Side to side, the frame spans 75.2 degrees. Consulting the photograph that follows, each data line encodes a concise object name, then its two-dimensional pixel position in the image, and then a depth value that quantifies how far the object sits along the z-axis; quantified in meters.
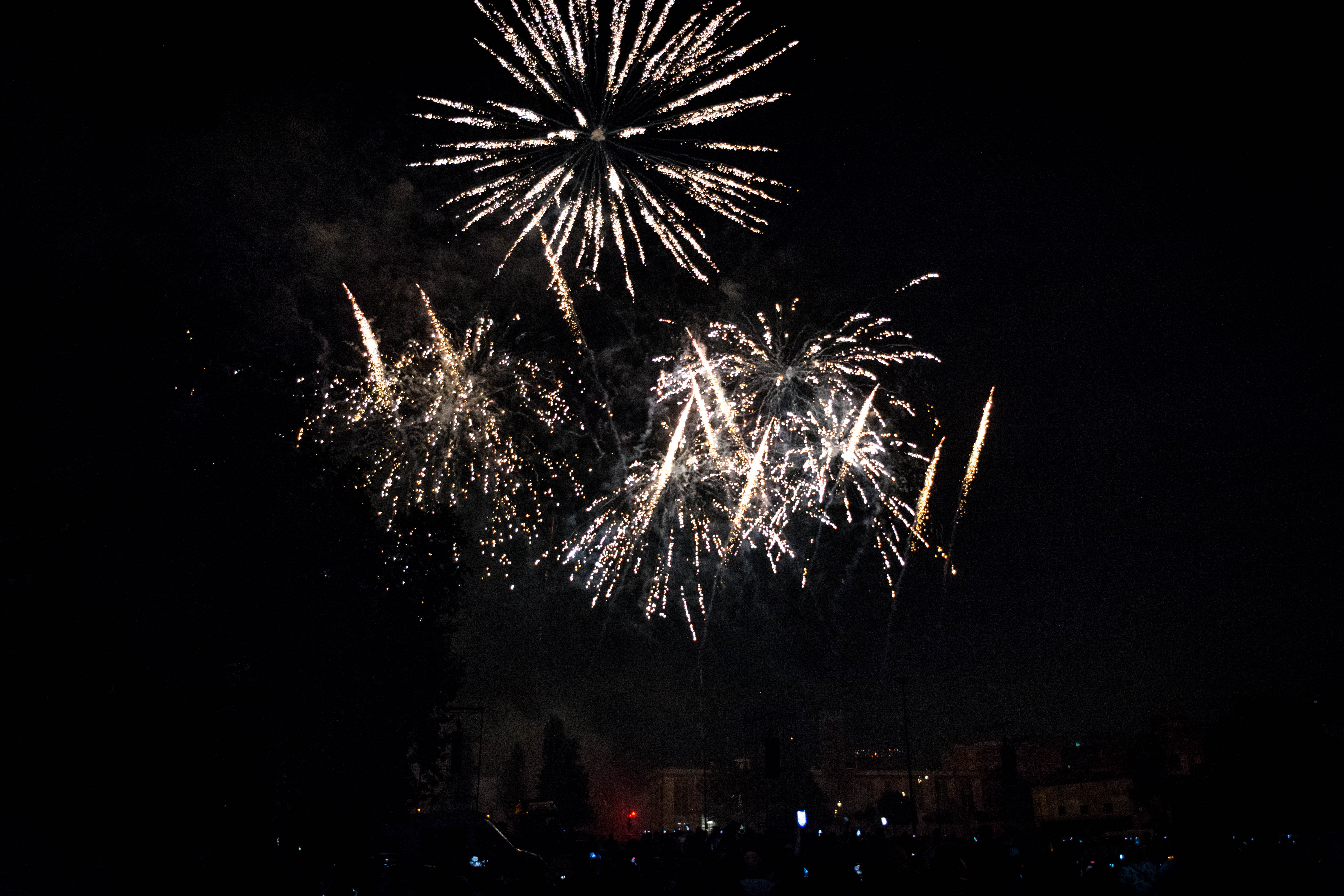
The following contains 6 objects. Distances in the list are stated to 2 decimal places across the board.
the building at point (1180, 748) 72.12
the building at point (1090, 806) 65.31
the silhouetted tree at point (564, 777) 95.50
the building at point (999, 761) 94.56
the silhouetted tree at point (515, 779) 112.44
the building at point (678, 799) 112.00
